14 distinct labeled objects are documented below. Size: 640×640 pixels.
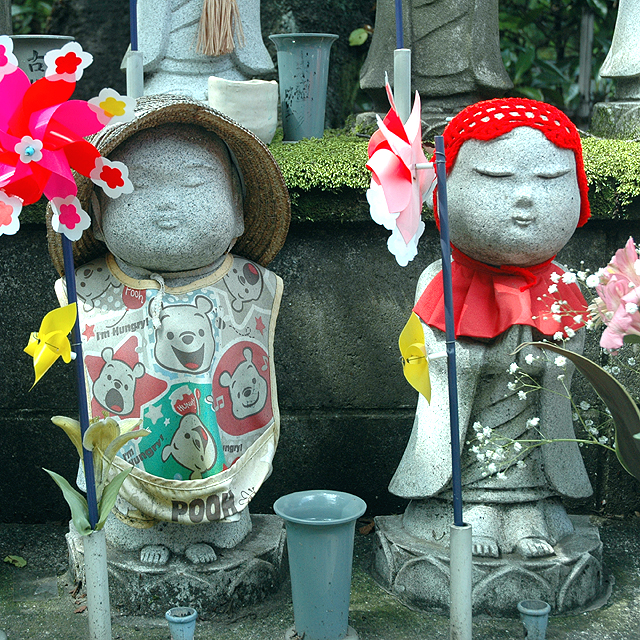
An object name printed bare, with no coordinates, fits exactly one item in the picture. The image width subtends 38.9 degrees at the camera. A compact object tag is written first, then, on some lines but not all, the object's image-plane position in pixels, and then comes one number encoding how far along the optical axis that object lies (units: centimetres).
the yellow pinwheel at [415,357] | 213
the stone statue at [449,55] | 375
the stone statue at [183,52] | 385
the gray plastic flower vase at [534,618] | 241
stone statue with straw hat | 260
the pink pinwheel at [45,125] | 195
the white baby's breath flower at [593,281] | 181
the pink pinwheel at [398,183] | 206
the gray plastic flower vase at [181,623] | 233
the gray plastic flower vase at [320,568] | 247
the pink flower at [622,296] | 167
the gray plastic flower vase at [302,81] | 367
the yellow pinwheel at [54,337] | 205
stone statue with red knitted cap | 257
